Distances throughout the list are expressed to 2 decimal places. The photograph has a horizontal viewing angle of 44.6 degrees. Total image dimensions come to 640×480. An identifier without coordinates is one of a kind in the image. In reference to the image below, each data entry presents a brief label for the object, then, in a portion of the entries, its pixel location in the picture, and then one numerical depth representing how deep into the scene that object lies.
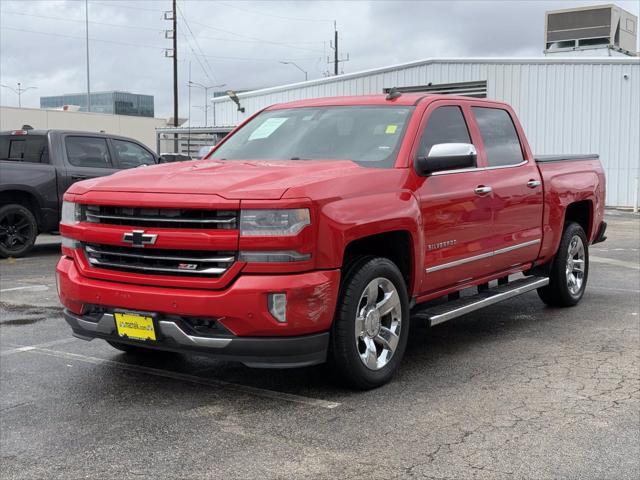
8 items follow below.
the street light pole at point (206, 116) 39.62
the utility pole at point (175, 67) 48.02
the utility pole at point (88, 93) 59.74
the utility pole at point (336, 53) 68.88
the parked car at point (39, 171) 11.35
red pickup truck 4.30
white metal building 23.70
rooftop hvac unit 32.88
